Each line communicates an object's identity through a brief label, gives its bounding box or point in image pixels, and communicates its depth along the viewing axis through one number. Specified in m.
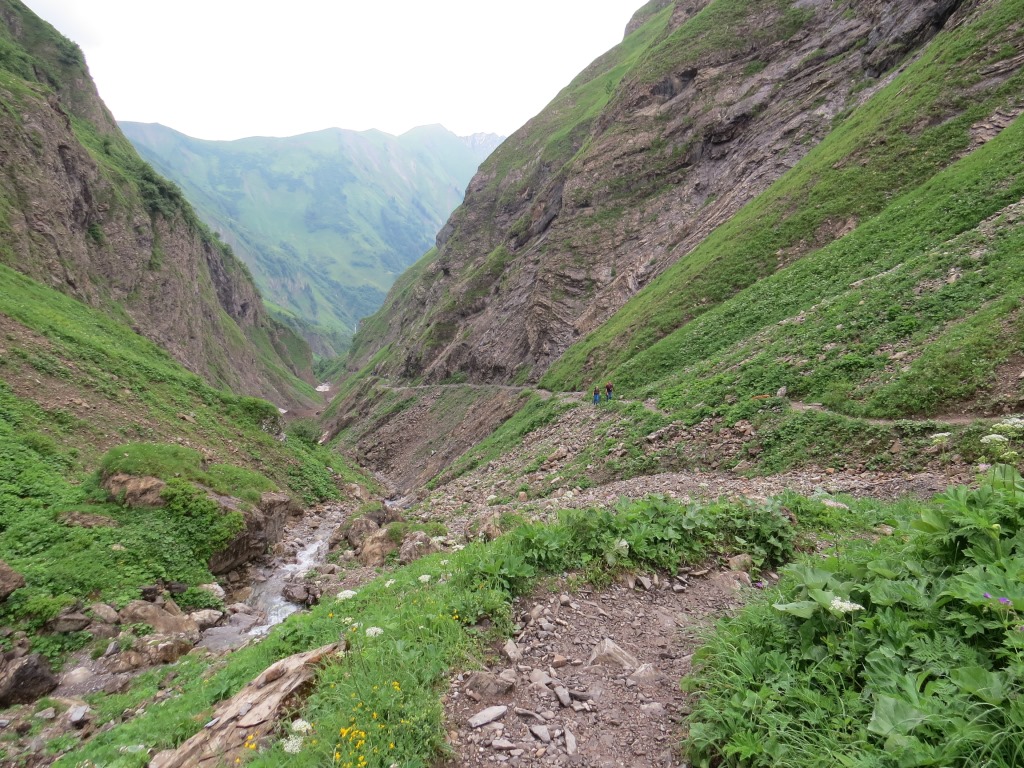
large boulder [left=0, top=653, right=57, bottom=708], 9.51
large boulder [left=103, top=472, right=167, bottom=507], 16.52
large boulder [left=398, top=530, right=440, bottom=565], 14.36
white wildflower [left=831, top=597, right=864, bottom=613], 4.09
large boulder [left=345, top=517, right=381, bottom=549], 19.70
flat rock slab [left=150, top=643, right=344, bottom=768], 5.51
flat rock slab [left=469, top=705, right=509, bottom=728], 4.88
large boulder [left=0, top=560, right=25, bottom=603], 11.11
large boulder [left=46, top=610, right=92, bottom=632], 11.32
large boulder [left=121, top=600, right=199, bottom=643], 12.54
